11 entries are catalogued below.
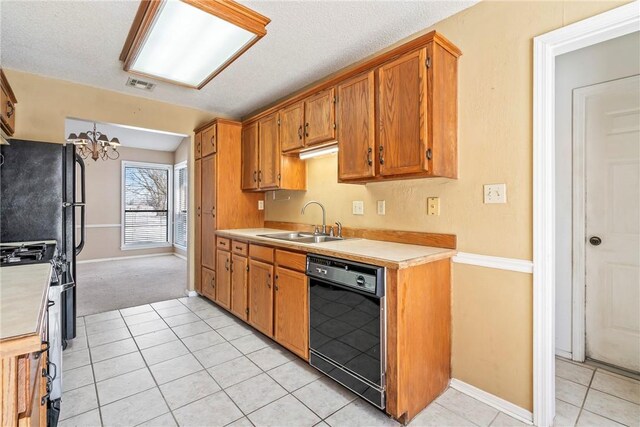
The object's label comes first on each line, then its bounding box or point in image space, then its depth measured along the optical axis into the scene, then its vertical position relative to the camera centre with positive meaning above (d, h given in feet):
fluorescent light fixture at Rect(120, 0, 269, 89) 6.09 +4.00
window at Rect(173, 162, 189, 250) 23.32 +0.58
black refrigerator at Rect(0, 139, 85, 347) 7.84 +0.36
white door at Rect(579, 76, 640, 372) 7.06 -0.23
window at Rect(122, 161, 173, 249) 22.79 +0.58
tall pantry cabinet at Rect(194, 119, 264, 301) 11.84 +0.67
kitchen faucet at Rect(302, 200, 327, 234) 9.91 -0.23
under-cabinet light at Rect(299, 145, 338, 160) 8.65 +1.79
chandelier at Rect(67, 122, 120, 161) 13.64 +3.36
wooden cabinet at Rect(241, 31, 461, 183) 6.05 +2.15
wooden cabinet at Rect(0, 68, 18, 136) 7.46 +2.78
